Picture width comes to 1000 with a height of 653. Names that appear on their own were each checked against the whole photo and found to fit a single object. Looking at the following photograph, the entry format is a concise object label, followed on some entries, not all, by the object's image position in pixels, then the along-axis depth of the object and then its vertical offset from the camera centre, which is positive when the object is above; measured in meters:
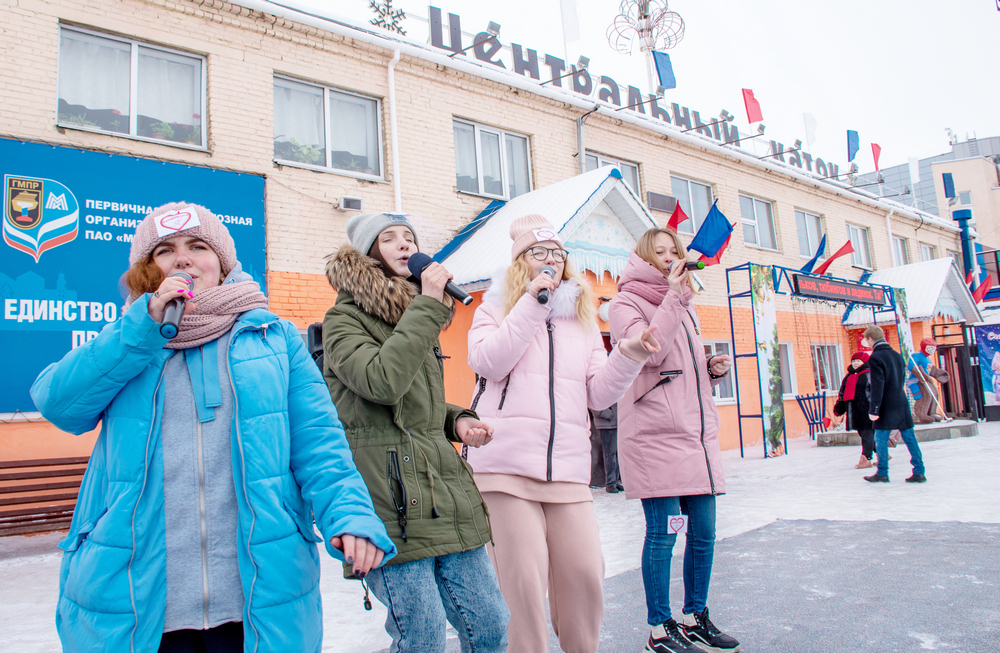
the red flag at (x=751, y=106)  14.57 +6.10
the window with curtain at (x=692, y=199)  13.67 +3.95
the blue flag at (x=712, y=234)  11.09 +2.63
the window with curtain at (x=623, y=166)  12.14 +4.25
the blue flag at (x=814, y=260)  13.48 +2.42
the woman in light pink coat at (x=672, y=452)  3.01 -0.29
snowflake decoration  17.24 +11.66
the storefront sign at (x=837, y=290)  11.77 +1.67
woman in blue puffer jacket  1.48 -0.17
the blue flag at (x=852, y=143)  17.92 +6.31
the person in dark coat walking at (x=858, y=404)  9.03 -0.38
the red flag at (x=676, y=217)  12.23 +3.16
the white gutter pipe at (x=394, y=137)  9.14 +3.76
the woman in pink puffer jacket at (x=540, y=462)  2.42 -0.24
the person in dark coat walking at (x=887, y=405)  7.49 -0.35
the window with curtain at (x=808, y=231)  16.50 +3.73
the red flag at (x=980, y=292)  19.81 +2.29
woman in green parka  1.90 -0.14
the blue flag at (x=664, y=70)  12.48 +6.04
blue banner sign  6.42 +1.88
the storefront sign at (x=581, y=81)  10.28 +5.70
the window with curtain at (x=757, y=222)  15.08 +3.70
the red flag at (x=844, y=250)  12.81 +2.48
